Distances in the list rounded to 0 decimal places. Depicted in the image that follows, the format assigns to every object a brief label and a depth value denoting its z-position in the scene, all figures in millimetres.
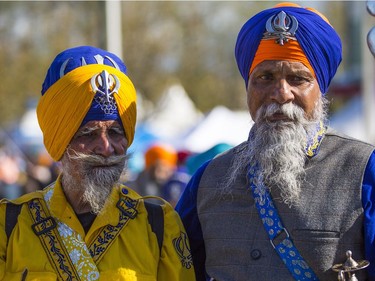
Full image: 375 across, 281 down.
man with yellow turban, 8094
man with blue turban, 7773
